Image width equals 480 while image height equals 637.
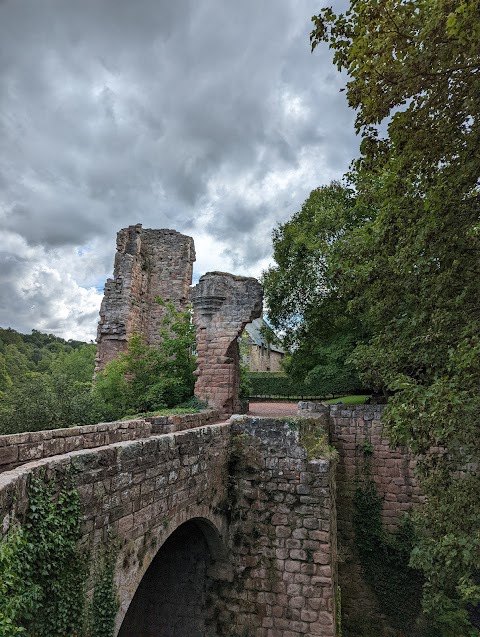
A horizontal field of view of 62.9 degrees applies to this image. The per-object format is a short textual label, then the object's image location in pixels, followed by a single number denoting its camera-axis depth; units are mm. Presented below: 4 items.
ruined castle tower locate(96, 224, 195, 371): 15898
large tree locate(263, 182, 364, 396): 15570
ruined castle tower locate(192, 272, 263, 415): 10828
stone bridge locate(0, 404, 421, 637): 5562
